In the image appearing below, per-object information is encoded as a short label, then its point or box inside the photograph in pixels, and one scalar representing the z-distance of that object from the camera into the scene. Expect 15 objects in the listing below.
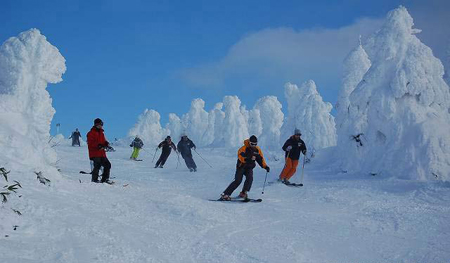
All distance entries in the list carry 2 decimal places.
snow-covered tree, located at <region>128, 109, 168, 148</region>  89.94
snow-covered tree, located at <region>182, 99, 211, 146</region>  94.81
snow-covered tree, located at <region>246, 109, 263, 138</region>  80.62
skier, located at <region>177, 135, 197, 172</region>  17.88
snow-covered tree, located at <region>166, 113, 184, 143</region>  104.50
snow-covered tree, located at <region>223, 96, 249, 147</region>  72.31
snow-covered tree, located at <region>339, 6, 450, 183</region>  13.47
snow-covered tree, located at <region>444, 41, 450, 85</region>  29.39
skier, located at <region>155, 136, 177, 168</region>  19.28
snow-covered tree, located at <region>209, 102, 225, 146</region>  74.88
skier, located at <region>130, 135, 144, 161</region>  23.77
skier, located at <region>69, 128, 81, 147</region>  36.38
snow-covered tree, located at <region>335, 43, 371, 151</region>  24.14
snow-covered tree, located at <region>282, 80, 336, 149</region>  52.19
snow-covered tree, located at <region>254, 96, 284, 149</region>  74.94
